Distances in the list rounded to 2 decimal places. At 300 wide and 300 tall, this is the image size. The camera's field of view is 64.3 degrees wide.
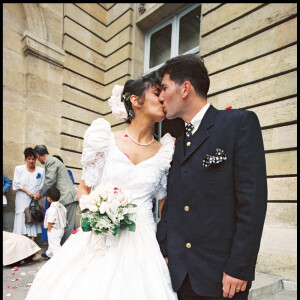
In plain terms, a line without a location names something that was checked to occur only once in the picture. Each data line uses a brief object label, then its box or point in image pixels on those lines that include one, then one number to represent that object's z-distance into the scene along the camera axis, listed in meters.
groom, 1.28
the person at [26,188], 5.37
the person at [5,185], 5.43
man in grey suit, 4.96
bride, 1.46
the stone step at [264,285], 3.04
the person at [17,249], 4.16
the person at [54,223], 4.64
